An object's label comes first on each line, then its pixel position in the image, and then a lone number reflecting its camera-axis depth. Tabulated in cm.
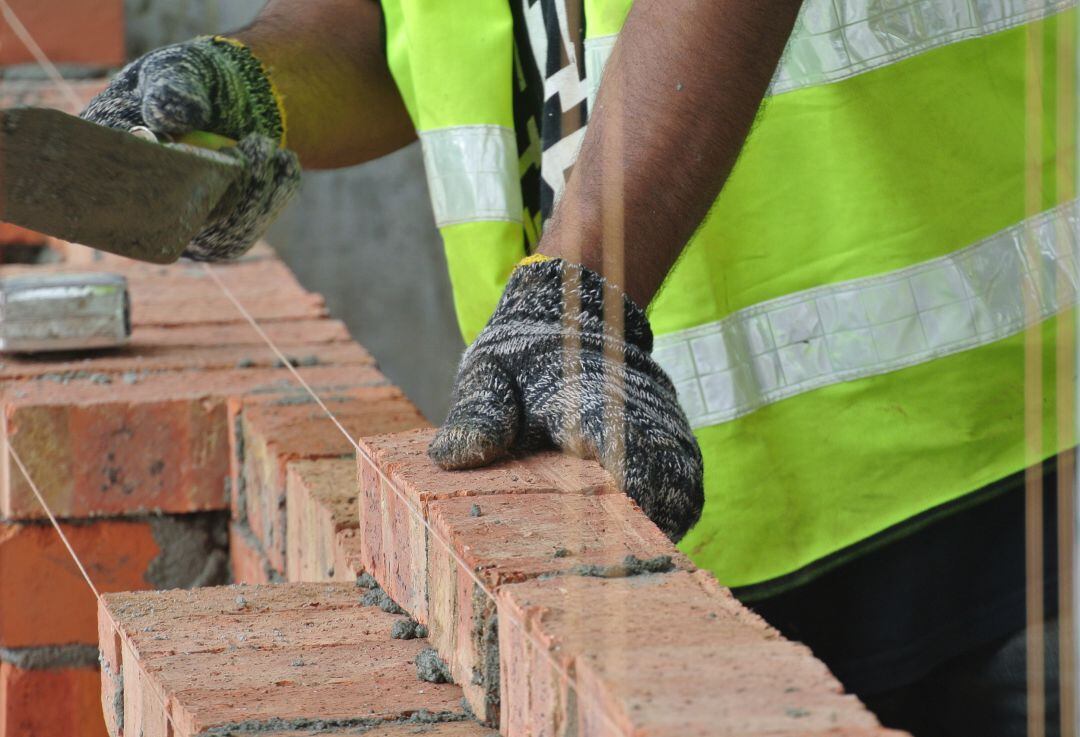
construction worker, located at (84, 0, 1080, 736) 423
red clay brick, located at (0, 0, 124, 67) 1123
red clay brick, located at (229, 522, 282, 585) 530
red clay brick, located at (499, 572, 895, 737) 219
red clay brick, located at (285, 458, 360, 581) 432
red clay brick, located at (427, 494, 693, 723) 286
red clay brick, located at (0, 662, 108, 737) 540
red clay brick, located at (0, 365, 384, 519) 530
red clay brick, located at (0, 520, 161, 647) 539
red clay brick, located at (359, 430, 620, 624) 321
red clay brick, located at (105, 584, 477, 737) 295
